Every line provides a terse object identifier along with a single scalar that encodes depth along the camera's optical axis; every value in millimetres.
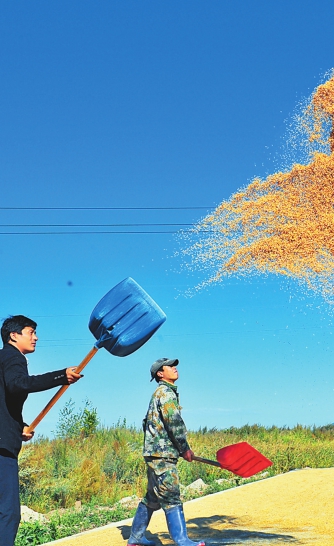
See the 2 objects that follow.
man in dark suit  3854
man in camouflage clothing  5254
